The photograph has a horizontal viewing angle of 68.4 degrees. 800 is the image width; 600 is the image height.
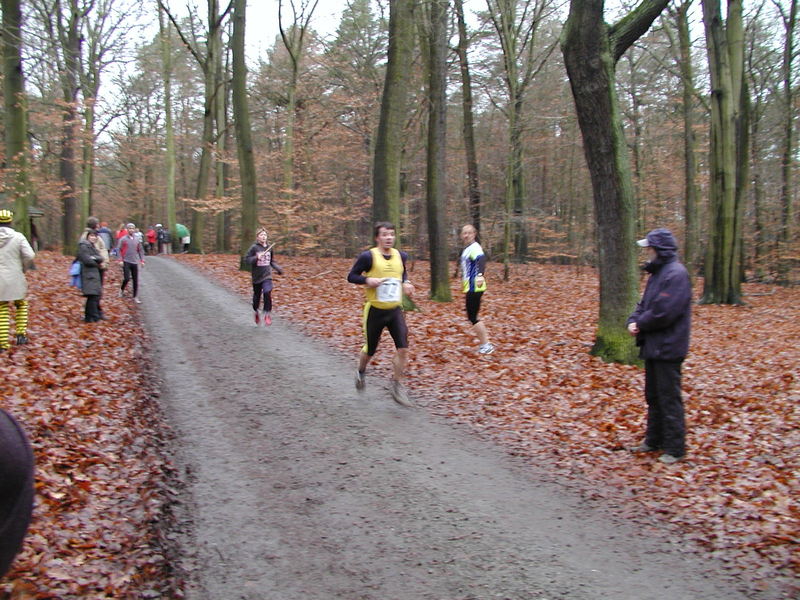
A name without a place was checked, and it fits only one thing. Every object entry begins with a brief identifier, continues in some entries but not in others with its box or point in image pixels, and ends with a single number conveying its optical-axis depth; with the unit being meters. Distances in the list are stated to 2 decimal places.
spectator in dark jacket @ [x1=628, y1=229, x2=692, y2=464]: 5.64
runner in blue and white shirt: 10.10
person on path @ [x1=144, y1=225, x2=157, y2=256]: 34.03
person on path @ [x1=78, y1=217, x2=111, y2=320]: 11.66
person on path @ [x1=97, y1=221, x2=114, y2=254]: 15.27
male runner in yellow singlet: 7.05
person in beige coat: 9.16
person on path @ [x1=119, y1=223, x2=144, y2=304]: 14.90
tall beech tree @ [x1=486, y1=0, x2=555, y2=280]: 19.53
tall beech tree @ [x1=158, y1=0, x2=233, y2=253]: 26.52
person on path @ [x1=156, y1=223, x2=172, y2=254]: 34.56
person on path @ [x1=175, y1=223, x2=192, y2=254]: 36.73
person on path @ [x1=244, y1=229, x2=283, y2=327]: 12.04
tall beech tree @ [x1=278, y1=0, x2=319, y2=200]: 23.55
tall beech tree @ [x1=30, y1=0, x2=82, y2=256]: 20.81
